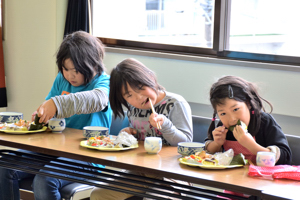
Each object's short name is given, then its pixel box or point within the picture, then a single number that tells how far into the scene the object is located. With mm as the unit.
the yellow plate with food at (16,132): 2938
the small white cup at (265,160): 2420
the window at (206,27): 3654
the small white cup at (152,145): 2596
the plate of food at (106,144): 2656
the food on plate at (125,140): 2699
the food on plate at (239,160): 2460
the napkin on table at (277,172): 2297
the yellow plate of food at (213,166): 2394
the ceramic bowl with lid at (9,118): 3137
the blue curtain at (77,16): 4279
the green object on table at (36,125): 2988
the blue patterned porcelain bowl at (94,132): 2855
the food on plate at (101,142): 2695
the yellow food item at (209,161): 2436
